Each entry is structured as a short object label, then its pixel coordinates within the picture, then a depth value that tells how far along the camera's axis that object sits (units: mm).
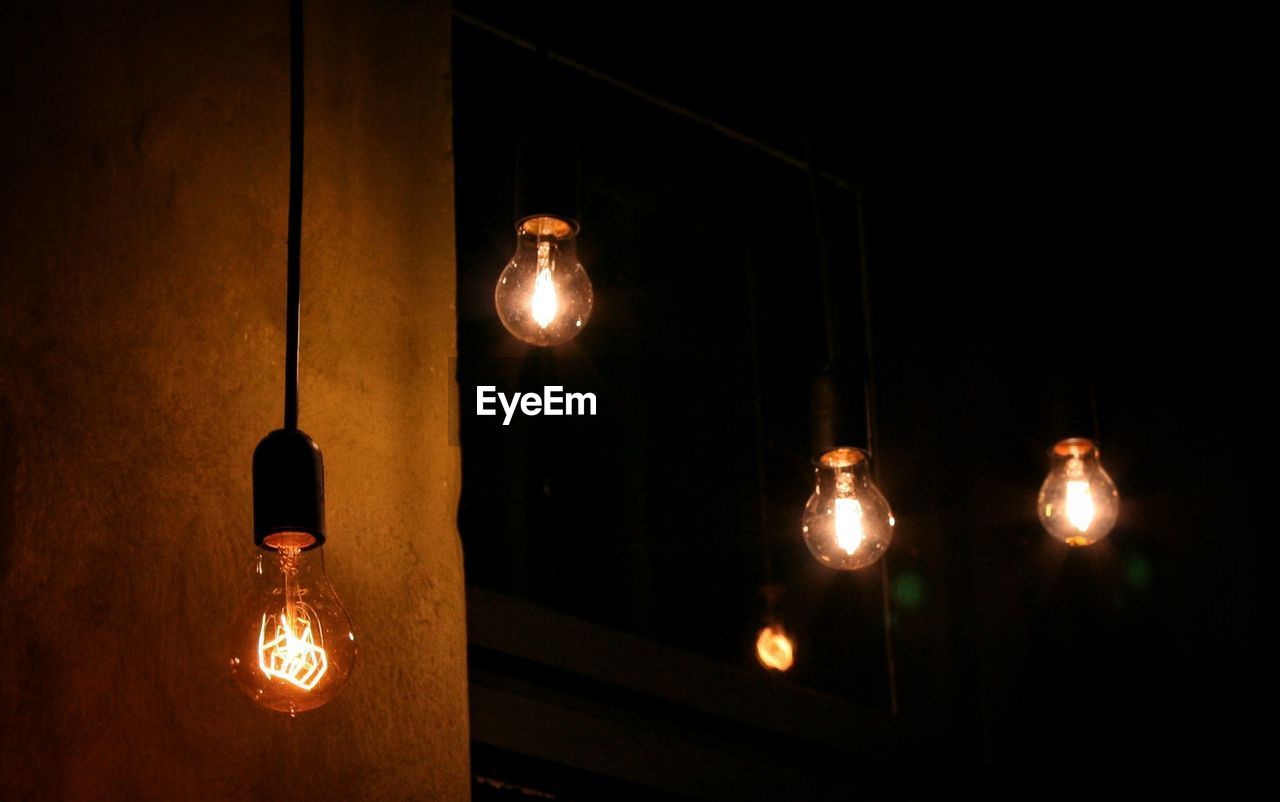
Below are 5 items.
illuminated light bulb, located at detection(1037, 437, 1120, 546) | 3592
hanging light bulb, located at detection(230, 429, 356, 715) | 1659
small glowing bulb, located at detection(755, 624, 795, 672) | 4207
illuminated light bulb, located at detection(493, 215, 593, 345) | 2484
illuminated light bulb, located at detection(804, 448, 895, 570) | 2887
